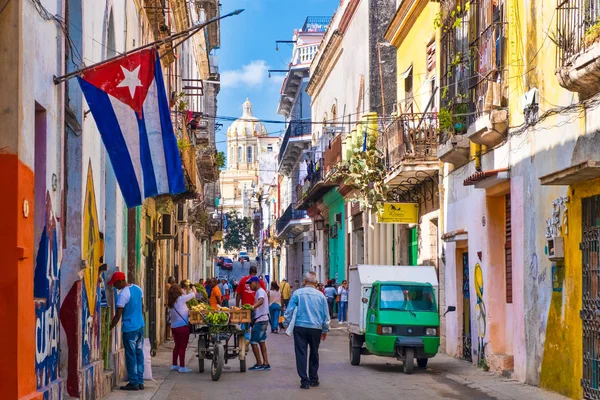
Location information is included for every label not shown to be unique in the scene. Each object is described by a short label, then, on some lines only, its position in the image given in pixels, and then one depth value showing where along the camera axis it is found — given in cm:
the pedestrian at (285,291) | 3803
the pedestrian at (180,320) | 1875
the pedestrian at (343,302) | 3609
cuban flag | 1099
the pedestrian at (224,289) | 4850
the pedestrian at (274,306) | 2830
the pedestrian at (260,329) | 1912
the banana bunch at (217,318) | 1830
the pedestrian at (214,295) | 2464
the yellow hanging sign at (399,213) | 2630
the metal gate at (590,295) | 1312
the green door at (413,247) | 2784
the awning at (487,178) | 1741
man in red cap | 1534
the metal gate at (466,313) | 2123
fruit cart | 1825
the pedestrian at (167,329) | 2808
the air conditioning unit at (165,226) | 2531
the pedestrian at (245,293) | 2294
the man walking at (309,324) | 1591
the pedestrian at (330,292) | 3850
